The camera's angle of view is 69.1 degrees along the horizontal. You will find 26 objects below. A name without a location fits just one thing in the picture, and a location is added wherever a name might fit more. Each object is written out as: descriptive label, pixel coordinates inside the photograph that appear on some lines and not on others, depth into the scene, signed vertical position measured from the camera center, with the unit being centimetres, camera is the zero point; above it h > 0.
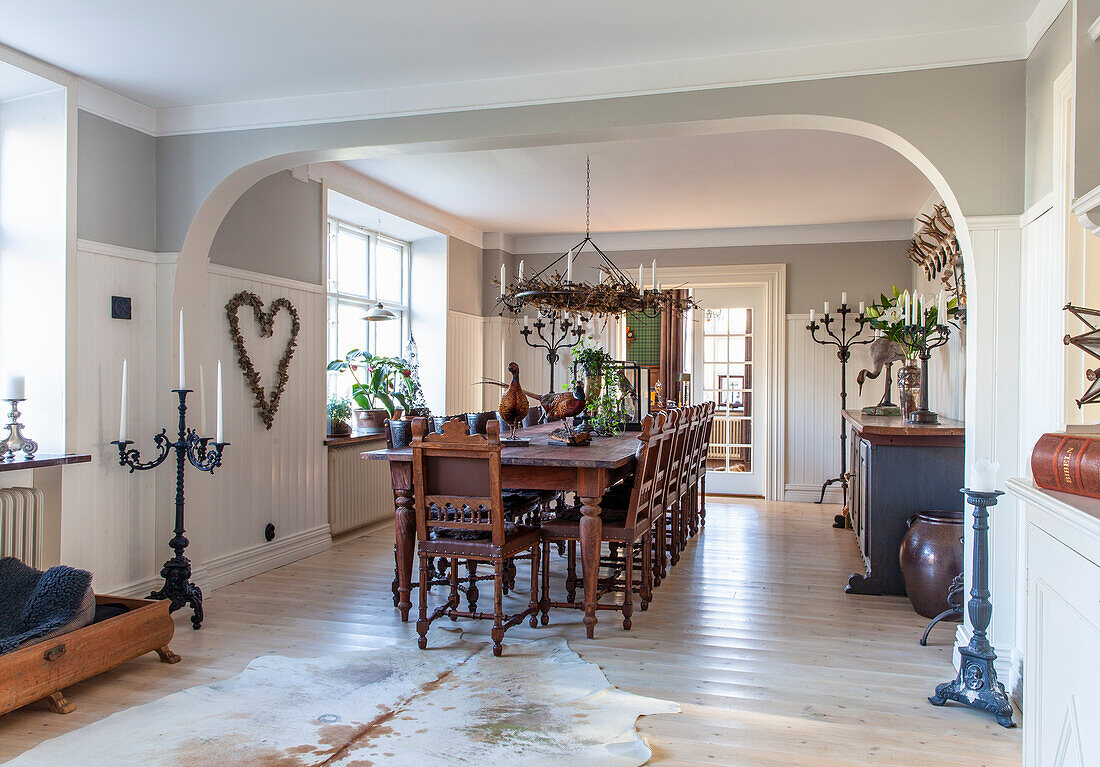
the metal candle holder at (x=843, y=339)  742 +45
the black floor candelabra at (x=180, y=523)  378 -67
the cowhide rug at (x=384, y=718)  250 -116
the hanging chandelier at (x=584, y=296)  498 +58
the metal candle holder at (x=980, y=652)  282 -95
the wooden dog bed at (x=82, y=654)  270 -101
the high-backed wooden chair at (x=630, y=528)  378 -69
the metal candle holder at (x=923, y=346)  445 +24
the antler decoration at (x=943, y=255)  481 +92
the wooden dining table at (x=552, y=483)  361 -45
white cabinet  134 -46
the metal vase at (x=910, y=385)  489 +1
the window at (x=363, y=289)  633 +81
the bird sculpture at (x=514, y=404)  416 -10
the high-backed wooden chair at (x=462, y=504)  342 -52
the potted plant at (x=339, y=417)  591 -25
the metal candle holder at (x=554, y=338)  795 +49
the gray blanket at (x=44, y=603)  291 -83
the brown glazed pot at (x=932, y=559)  387 -85
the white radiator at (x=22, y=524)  333 -60
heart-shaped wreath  470 +25
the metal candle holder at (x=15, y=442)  336 -25
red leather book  138 -14
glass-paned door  807 +10
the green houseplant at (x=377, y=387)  637 -2
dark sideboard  425 -54
